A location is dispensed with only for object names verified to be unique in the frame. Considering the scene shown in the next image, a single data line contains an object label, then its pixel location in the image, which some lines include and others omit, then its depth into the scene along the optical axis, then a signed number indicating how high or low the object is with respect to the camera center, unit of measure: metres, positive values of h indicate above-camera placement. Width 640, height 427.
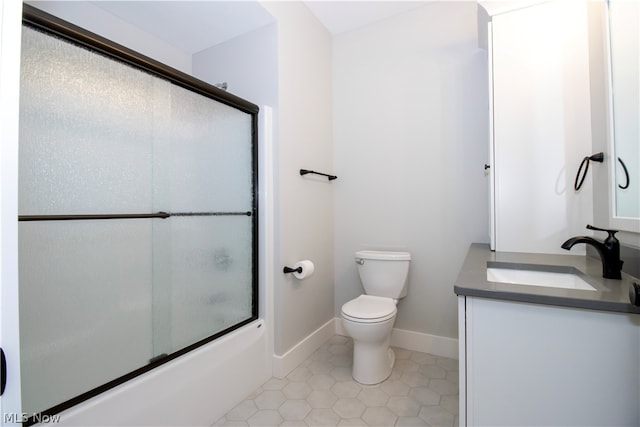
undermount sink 1.23 -0.27
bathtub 1.11 -0.75
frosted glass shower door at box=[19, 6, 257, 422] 1.02 +0.00
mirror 1.09 +0.40
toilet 1.75 -0.57
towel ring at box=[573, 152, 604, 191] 1.38 +0.23
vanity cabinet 0.78 -0.42
